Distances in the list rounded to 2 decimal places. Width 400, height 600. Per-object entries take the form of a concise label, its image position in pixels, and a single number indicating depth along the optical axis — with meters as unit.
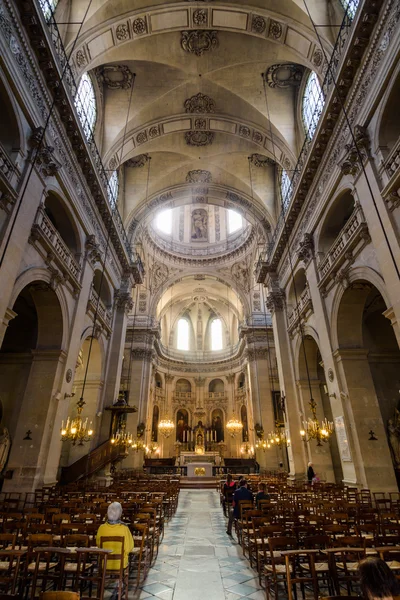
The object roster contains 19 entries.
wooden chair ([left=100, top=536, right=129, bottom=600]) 3.90
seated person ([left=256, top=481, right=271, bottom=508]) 7.87
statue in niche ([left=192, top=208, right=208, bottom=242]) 32.91
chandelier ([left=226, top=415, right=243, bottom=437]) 26.88
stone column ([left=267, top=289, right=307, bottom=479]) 14.73
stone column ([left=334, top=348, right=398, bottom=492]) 9.52
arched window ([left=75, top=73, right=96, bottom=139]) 13.50
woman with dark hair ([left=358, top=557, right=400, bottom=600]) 1.87
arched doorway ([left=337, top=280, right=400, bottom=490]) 9.71
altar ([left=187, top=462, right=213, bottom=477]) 22.80
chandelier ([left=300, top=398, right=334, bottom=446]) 10.98
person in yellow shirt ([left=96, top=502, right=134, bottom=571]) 4.17
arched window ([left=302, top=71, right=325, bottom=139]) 13.32
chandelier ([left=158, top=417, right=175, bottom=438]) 26.97
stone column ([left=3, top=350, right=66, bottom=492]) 9.56
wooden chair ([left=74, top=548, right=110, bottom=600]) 3.60
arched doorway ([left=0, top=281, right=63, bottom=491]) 9.80
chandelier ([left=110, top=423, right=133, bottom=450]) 14.95
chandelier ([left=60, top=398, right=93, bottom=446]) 10.45
